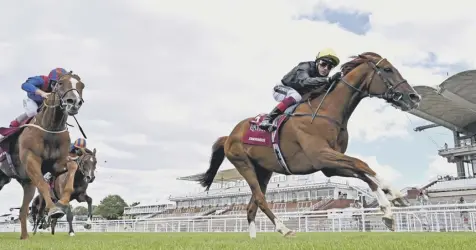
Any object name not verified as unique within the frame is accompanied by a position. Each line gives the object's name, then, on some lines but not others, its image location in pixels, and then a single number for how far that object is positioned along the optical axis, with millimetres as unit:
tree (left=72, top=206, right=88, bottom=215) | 145038
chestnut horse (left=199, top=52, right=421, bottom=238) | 5949
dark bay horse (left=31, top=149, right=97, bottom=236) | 13125
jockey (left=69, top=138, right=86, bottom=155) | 13016
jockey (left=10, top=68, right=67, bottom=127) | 8312
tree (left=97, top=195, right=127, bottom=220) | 93550
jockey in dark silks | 7297
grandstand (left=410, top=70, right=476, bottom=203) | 53406
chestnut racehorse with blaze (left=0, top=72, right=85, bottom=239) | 7113
